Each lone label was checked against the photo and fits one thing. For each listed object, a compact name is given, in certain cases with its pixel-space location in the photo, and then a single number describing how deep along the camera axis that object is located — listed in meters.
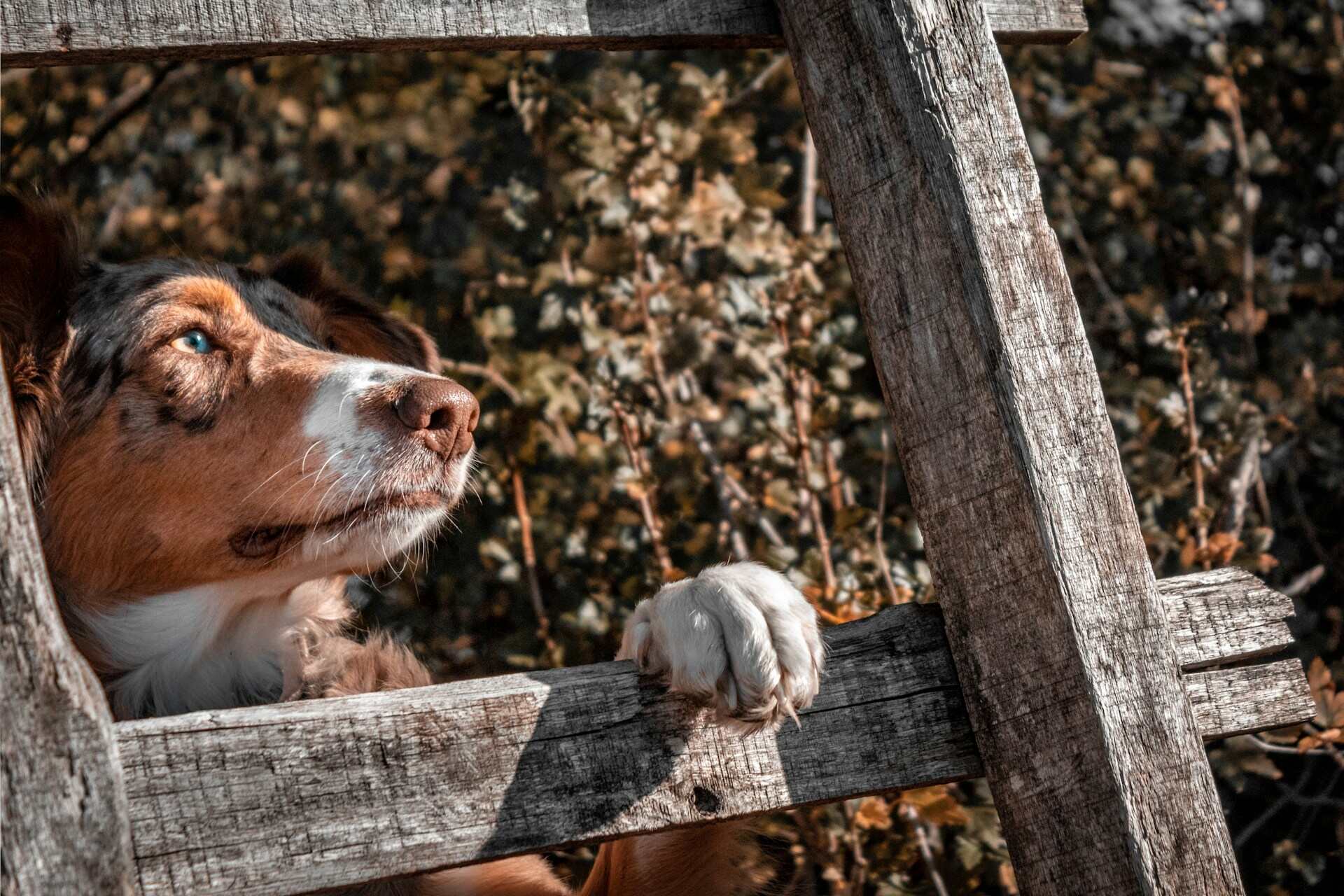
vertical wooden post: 1.16
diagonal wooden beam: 1.54
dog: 2.03
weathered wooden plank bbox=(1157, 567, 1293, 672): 1.68
